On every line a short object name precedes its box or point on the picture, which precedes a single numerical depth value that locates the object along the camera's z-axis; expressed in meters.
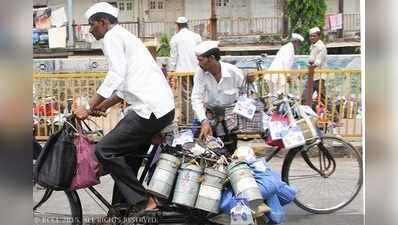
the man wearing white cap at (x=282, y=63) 6.82
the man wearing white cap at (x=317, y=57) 6.93
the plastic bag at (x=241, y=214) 3.65
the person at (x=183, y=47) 7.37
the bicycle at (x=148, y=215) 3.81
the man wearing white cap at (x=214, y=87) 4.19
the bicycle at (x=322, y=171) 4.42
